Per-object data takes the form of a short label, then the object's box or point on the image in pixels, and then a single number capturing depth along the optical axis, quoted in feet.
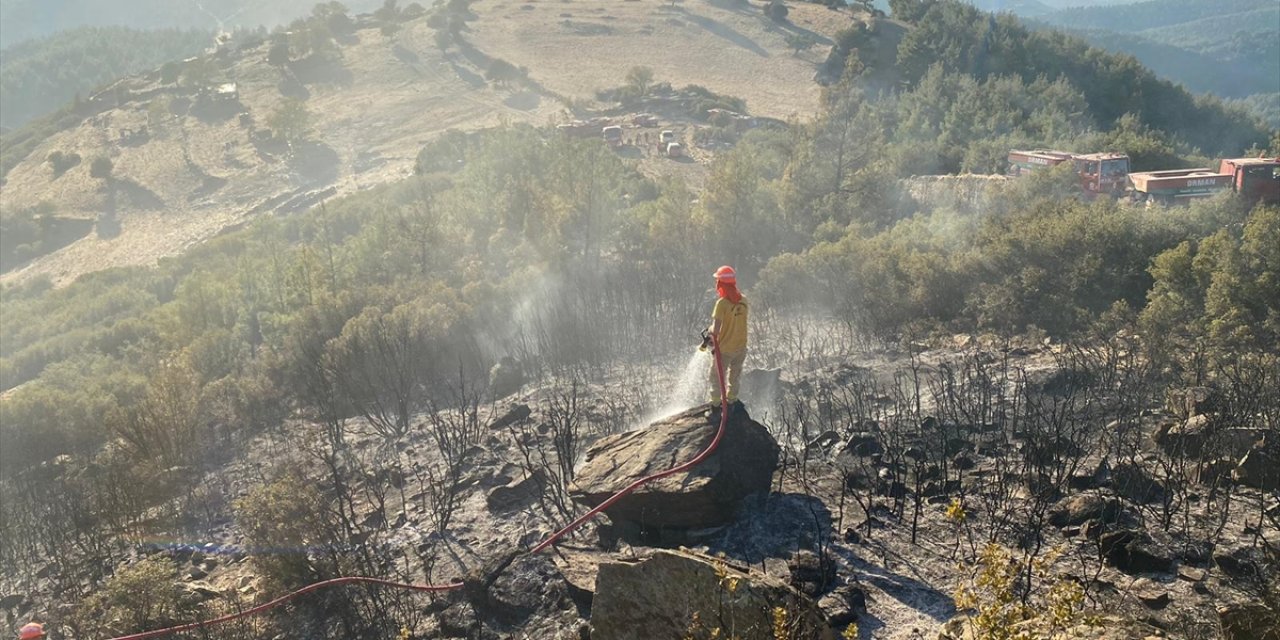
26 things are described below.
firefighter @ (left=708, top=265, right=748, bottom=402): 36.40
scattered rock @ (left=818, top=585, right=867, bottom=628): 28.83
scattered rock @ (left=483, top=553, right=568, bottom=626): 33.55
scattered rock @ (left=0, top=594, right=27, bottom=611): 46.57
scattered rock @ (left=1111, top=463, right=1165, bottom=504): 36.27
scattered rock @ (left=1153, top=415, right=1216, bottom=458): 38.47
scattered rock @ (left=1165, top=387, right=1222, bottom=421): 42.78
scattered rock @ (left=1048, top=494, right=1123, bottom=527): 34.27
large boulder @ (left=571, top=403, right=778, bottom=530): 35.06
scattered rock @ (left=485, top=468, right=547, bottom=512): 43.45
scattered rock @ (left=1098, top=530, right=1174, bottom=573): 31.35
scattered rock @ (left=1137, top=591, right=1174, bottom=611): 28.94
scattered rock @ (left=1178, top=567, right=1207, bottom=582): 30.60
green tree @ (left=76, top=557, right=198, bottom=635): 36.55
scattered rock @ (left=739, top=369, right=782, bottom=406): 53.62
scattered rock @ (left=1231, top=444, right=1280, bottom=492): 35.91
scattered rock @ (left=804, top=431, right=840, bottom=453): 44.70
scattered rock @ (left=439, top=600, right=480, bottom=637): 33.71
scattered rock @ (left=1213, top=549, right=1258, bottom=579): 30.50
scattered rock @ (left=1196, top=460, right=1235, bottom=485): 36.68
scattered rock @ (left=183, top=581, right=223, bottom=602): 38.99
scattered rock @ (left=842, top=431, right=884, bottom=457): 43.65
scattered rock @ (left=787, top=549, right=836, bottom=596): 30.50
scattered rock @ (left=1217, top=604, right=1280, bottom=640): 23.91
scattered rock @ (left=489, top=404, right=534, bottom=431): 55.26
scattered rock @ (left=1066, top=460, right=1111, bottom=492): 37.73
